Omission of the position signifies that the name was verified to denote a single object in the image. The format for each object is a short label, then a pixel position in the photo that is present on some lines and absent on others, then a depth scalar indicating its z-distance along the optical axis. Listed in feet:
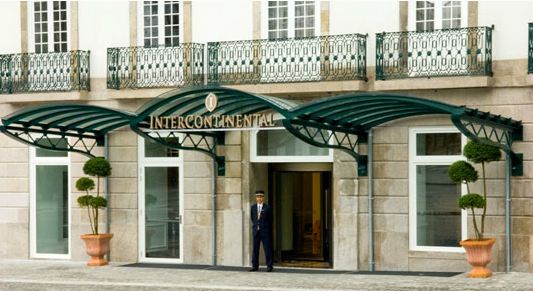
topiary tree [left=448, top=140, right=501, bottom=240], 78.59
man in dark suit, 87.10
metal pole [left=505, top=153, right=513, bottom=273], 81.61
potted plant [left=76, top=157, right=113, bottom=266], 91.35
